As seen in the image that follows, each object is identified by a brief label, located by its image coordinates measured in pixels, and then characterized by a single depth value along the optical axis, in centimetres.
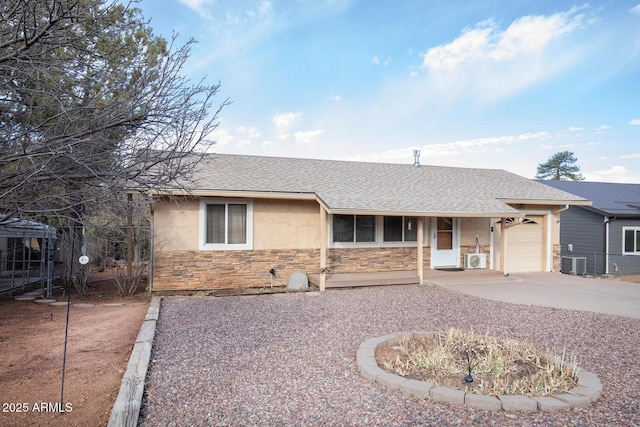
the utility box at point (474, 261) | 1245
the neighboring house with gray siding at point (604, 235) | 1733
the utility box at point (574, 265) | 1551
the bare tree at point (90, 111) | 348
